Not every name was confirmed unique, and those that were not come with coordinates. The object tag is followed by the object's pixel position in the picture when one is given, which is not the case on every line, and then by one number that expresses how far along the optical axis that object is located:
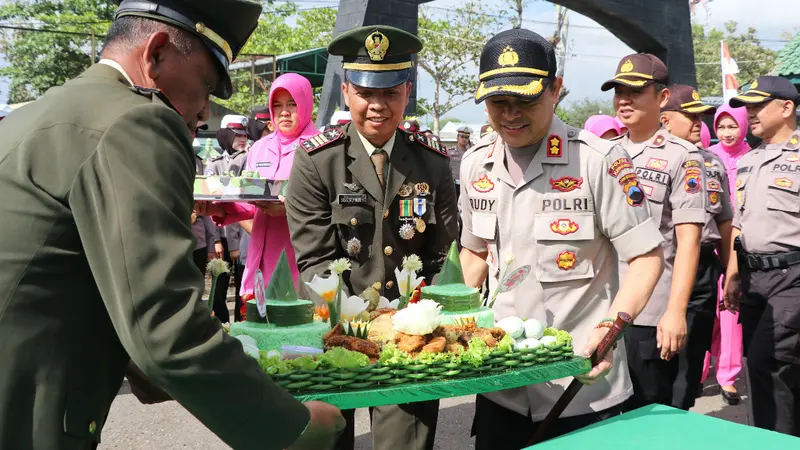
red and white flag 13.93
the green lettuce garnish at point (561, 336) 2.29
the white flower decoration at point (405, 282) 2.57
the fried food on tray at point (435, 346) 2.04
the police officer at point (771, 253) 4.21
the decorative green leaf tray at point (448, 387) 1.88
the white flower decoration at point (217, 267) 2.10
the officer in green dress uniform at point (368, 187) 3.14
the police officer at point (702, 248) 4.34
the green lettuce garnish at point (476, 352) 2.06
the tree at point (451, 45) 36.03
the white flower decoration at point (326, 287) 2.34
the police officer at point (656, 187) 3.74
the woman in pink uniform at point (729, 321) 5.96
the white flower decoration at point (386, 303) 2.55
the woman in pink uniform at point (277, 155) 4.23
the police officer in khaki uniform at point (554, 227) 2.50
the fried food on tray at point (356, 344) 2.03
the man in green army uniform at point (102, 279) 1.26
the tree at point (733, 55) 54.78
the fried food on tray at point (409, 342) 2.04
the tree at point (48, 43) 26.31
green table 2.01
